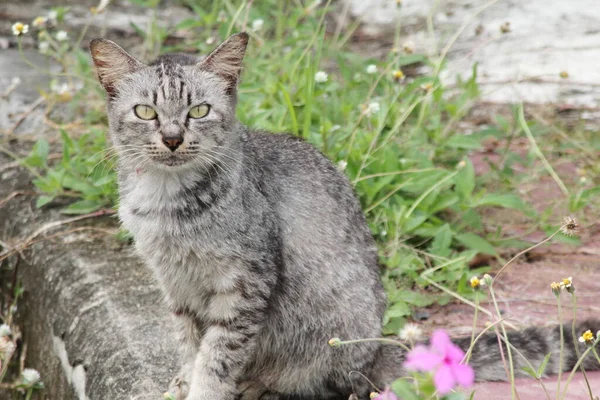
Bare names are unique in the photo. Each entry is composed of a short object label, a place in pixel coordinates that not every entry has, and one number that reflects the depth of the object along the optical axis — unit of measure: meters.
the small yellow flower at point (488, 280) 4.71
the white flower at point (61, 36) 10.10
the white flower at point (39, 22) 9.50
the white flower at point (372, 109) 8.41
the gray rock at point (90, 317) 6.61
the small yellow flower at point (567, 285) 4.91
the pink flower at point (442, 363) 3.52
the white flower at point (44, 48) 10.12
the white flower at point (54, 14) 10.09
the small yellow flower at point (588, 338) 5.00
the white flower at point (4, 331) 7.65
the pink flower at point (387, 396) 4.09
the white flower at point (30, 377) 7.50
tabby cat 6.06
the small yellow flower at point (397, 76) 8.63
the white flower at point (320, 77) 8.68
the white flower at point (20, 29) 8.52
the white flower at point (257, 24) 9.77
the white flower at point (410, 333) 4.82
